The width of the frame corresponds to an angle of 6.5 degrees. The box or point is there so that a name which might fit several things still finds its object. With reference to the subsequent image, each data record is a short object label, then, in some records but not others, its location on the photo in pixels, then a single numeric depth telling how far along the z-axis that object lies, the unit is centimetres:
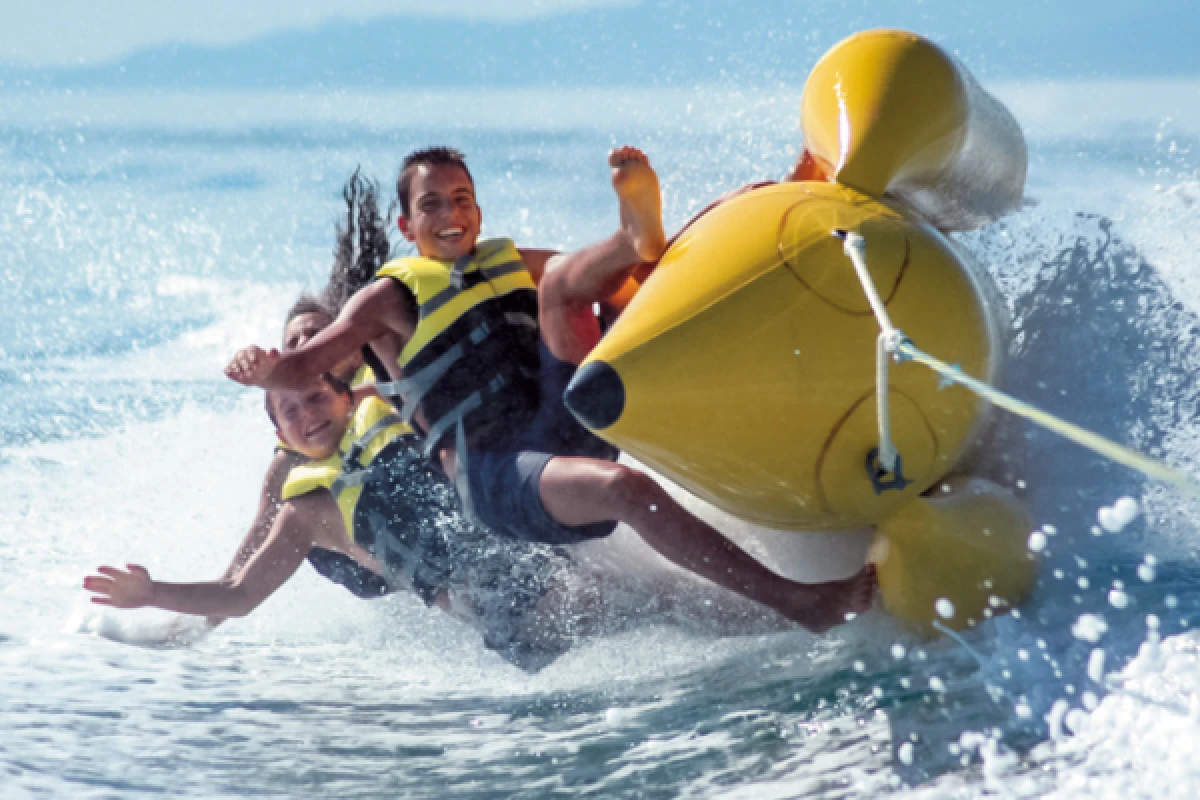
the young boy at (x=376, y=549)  1994
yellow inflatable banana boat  1925
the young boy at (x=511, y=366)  1947
